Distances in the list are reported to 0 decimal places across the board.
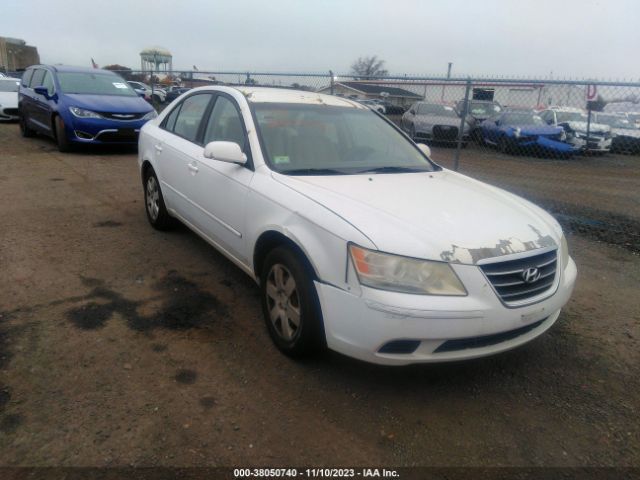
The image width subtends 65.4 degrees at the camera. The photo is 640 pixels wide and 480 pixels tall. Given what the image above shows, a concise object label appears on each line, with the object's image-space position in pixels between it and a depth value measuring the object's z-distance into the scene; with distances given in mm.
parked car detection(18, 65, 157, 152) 9438
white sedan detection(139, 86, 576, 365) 2453
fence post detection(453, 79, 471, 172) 6680
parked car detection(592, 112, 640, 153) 14109
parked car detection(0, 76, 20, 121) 15344
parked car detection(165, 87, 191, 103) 23441
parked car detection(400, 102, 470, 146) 11812
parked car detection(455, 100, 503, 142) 12214
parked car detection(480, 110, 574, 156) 11516
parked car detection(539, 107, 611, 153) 13332
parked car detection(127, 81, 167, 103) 22003
